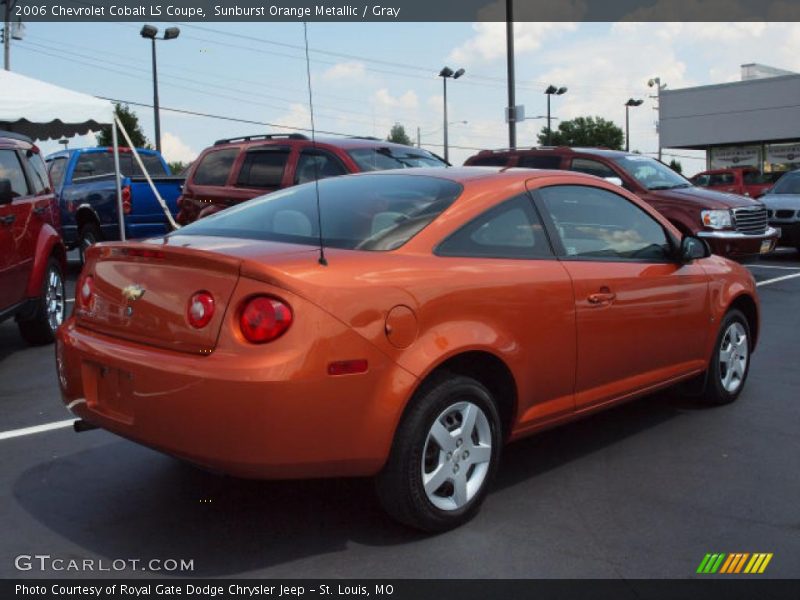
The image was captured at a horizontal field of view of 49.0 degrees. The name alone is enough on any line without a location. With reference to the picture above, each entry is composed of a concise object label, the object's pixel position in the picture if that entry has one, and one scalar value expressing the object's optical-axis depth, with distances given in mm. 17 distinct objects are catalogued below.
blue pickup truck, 13492
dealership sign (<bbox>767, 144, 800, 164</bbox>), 36531
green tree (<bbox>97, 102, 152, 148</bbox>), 42784
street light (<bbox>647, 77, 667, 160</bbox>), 64600
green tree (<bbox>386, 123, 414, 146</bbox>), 94200
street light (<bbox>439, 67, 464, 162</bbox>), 35562
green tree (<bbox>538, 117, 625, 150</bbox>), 85938
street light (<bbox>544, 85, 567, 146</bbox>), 38625
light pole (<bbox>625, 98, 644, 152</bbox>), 53781
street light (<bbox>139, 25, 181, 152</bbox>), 26453
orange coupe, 3213
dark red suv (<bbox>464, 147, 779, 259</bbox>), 11422
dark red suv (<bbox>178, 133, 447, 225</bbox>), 10086
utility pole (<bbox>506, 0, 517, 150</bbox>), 20859
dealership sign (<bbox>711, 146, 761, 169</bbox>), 37906
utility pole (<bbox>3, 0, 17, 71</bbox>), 26672
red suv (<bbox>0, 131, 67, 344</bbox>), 7109
